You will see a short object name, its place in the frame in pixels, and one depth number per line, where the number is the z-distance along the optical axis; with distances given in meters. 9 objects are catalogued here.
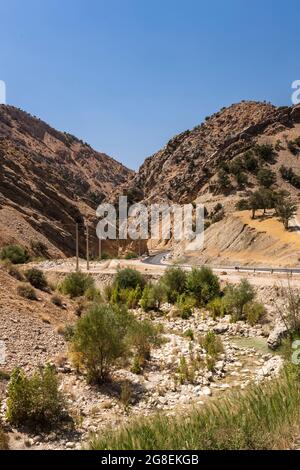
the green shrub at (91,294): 31.50
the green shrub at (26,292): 25.06
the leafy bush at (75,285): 32.08
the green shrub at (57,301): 26.62
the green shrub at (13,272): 29.02
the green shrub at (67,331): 20.12
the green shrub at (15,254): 46.50
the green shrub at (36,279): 29.31
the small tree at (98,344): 15.98
